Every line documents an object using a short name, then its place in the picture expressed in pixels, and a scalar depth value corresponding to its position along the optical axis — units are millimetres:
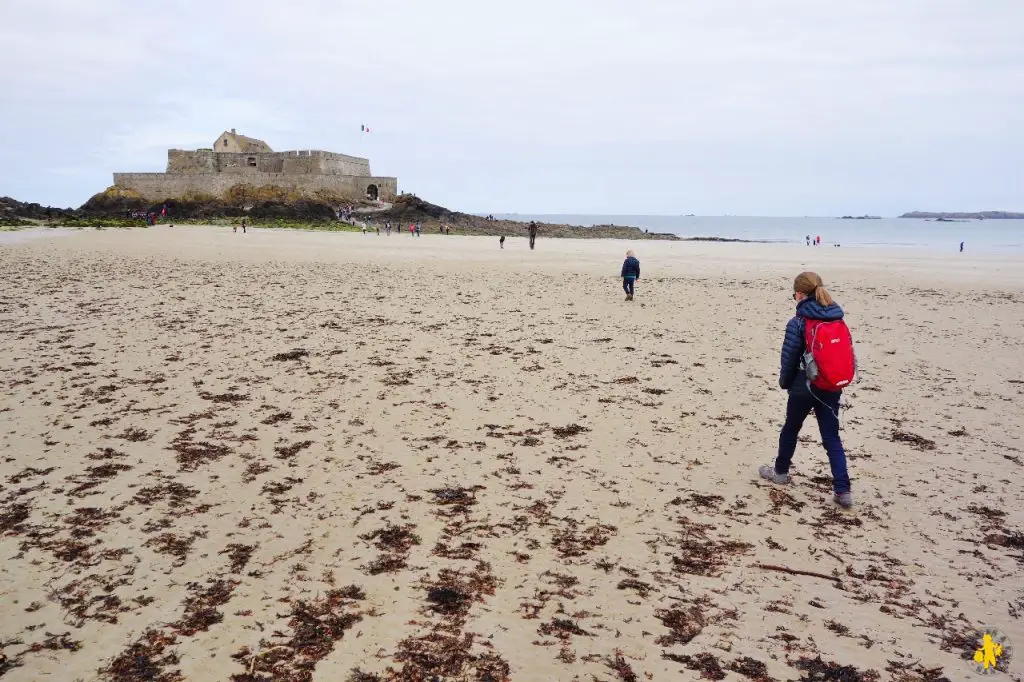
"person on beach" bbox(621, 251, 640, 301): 15648
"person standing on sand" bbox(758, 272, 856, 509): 5051
